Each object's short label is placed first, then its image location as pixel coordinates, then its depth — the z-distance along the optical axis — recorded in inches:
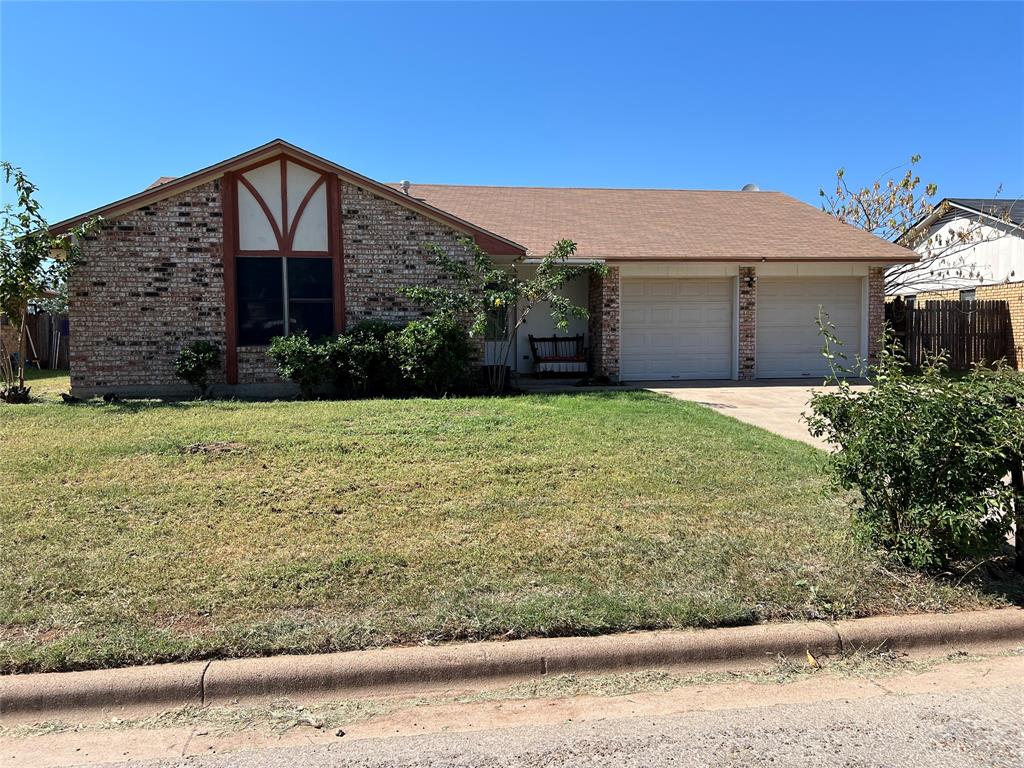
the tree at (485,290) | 478.6
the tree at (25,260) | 433.1
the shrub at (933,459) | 171.9
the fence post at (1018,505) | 176.1
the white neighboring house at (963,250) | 888.9
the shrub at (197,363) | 454.0
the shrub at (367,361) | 454.6
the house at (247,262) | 469.4
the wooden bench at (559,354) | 616.4
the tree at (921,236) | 928.3
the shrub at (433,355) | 455.5
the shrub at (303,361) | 447.5
